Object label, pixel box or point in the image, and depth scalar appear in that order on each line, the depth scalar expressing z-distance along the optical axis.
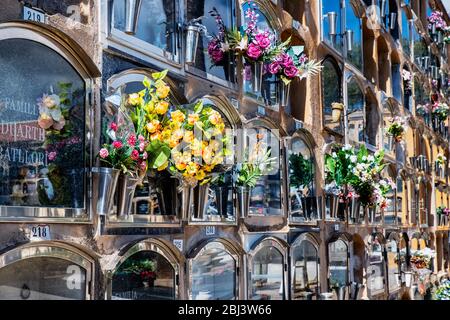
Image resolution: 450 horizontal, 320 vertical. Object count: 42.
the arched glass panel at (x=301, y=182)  7.83
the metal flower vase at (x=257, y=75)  6.53
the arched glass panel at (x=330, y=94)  9.08
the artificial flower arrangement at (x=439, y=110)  17.48
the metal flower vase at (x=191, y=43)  5.36
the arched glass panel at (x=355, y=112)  10.55
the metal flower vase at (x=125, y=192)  4.29
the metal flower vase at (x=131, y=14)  4.54
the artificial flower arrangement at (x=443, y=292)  11.23
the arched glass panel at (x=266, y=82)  6.92
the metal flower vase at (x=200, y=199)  5.30
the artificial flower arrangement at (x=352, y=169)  8.80
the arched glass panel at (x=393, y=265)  12.21
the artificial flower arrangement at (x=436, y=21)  17.83
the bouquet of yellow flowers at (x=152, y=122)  4.22
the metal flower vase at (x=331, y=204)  8.80
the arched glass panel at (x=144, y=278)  4.42
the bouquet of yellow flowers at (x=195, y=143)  4.31
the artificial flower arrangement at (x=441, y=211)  17.56
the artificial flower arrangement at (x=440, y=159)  17.61
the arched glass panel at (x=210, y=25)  5.75
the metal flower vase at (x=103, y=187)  4.12
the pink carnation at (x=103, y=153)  4.02
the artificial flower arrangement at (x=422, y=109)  15.85
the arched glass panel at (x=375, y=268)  10.82
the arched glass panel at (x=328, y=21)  9.20
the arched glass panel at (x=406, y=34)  14.93
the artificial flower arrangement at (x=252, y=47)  6.03
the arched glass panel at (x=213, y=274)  5.41
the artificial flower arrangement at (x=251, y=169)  6.09
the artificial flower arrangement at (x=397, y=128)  12.05
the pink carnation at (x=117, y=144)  4.07
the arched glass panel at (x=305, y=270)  7.64
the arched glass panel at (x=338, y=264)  8.80
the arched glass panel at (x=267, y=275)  6.55
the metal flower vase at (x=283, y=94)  7.34
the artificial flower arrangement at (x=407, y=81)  14.05
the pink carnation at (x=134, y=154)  4.12
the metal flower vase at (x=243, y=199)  6.15
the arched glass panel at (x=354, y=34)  10.54
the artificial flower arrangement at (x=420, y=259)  13.17
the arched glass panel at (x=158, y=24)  5.01
